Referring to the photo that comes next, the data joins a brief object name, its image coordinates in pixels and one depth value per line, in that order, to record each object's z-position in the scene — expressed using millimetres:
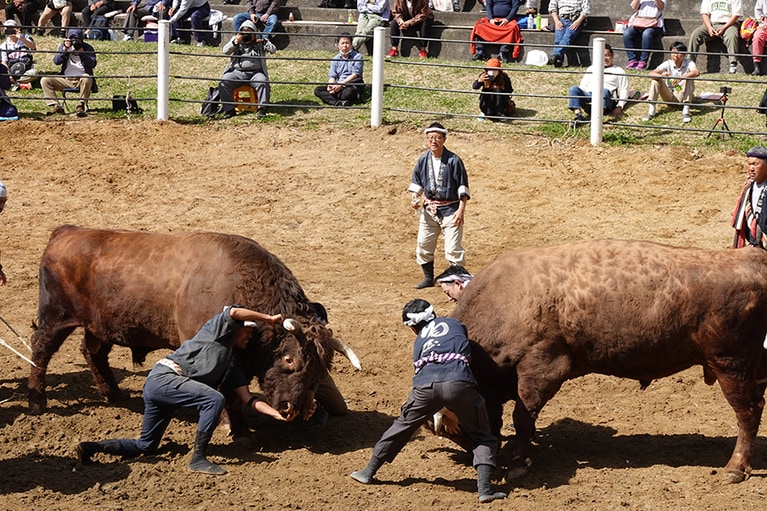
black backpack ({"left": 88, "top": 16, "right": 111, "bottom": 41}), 23062
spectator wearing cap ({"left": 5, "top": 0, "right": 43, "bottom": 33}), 23312
